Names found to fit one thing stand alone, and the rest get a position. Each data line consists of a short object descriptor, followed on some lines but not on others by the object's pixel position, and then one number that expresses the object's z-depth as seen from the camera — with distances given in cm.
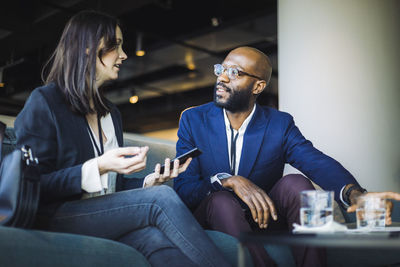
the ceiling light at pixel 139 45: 813
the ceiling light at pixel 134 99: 1180
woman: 166
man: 205
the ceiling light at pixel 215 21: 742
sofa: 144
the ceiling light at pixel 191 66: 973
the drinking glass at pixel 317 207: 141
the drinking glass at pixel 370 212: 147
